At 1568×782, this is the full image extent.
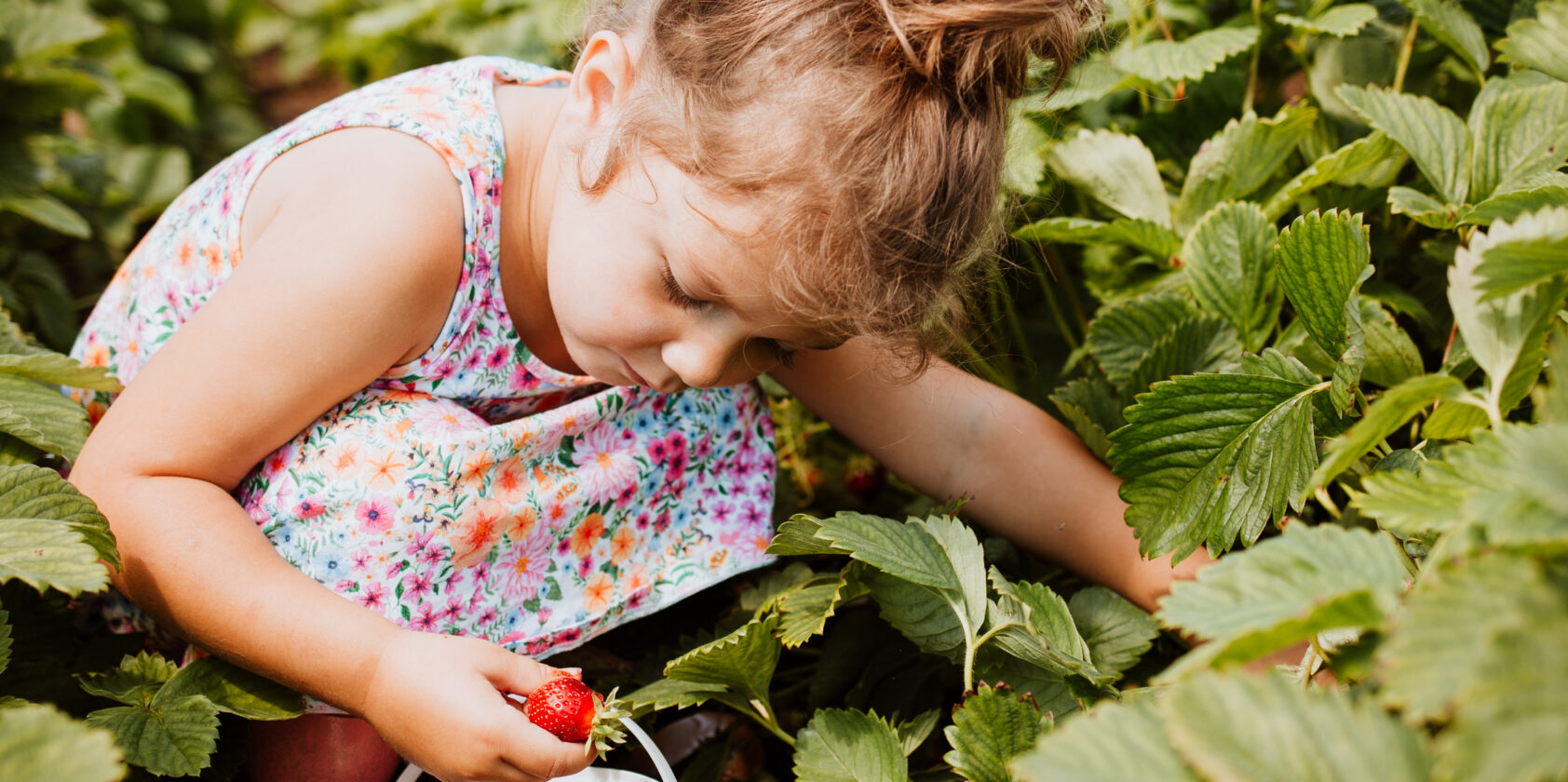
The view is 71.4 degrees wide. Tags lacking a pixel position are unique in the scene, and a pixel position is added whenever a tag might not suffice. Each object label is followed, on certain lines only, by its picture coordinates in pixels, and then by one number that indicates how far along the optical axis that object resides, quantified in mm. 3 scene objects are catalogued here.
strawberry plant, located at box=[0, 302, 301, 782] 574
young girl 711
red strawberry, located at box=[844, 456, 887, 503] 1156
